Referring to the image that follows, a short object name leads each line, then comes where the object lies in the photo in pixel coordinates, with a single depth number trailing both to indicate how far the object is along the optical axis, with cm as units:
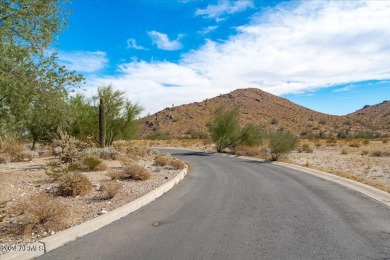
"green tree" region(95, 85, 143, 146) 2870
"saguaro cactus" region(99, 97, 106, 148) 2412
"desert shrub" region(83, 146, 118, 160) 1982
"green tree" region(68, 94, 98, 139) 2689
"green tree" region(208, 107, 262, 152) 3928
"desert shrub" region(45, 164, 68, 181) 1104
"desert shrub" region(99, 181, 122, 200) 931
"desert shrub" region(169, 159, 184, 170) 1818
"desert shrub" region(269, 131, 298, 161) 2716
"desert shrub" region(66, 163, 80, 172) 1291
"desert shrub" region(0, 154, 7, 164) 1698
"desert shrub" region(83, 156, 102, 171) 1505
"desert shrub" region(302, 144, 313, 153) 3920
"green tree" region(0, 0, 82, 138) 977
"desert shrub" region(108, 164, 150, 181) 1318
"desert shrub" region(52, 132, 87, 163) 1513
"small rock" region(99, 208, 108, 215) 784
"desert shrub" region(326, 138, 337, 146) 5166
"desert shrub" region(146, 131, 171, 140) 7460
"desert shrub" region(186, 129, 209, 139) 7375
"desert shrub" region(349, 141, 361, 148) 4568
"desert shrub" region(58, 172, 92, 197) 962
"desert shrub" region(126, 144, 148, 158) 2427
